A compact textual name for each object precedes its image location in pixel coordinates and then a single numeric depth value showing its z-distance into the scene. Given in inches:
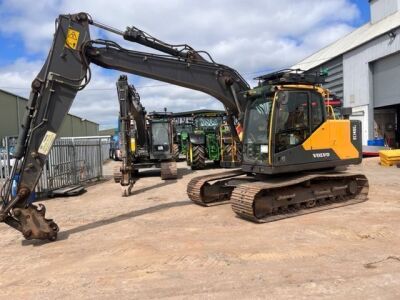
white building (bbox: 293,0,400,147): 952.9
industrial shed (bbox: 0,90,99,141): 1159.0
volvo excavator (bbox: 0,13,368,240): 297.7
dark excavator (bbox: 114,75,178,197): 550.9
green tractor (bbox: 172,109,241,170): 781.3
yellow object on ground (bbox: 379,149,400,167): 740.6
